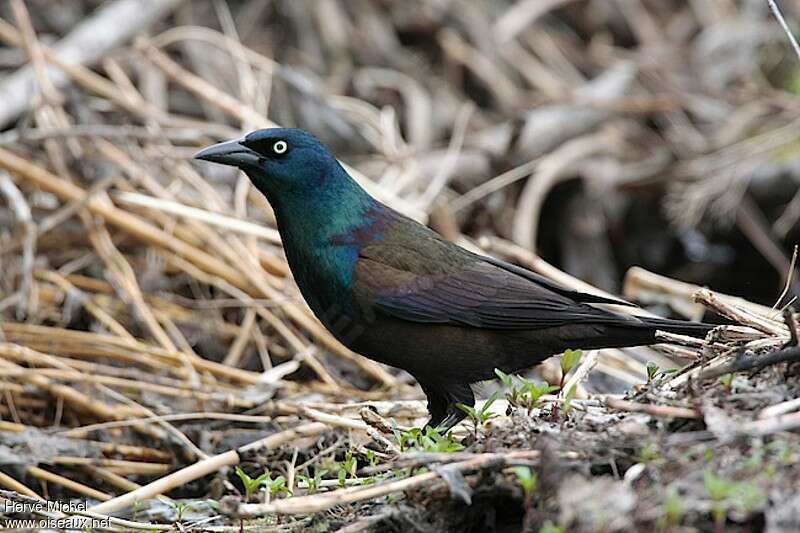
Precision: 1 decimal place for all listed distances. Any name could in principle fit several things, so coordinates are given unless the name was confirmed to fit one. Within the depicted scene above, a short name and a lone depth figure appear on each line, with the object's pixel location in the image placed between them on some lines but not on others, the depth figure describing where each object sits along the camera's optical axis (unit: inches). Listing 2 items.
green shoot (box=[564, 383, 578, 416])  251.5
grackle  322.7
